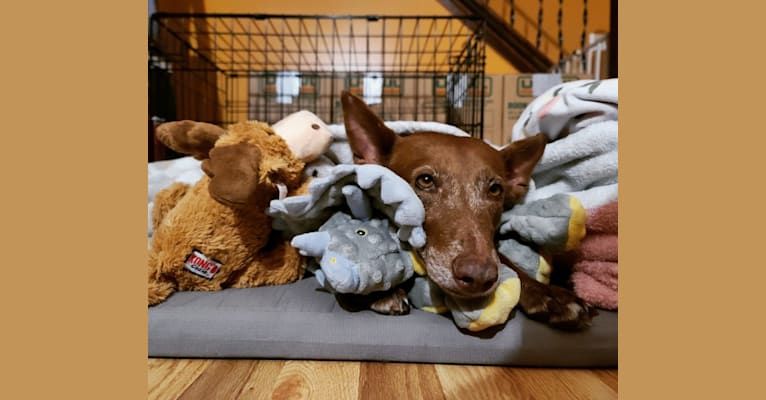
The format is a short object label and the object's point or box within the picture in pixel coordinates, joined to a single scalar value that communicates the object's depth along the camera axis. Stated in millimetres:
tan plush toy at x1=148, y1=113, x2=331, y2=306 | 780
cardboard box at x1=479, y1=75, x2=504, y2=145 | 2125
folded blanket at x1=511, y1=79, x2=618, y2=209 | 870
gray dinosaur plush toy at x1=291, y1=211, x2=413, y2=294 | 683
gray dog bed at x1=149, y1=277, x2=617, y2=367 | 708
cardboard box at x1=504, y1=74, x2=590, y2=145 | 2113
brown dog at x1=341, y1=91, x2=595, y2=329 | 669
